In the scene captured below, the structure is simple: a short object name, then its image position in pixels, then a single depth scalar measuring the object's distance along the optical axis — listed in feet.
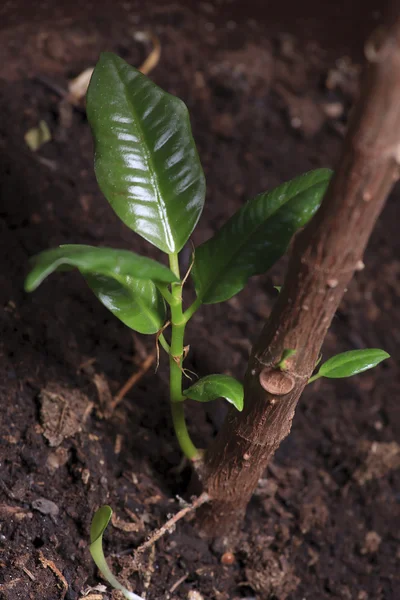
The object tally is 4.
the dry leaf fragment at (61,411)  2.08
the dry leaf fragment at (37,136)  2.40
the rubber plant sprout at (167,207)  1.92
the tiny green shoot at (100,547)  1.91
